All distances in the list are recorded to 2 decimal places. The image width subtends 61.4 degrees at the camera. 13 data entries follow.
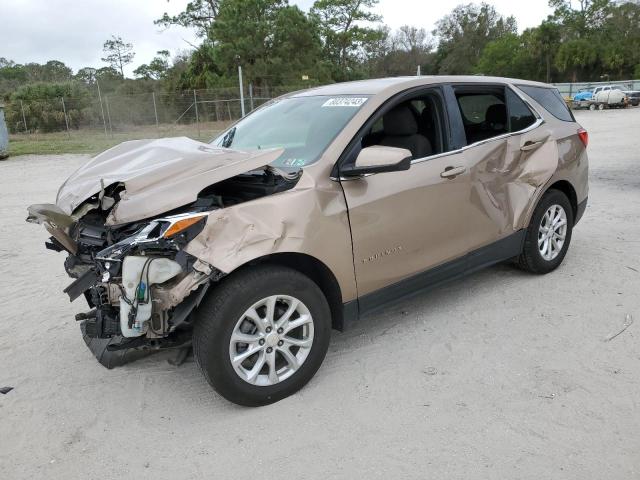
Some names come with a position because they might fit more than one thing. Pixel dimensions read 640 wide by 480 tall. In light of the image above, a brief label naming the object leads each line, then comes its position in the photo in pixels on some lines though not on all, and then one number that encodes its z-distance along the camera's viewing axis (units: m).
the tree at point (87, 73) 58.84
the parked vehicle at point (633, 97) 39.47
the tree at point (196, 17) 45.34
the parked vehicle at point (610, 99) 37.72
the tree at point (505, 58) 69.94
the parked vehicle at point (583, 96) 40.49
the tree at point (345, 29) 52.25
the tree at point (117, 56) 60.06
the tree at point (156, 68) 55.09
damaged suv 2.81
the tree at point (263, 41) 35.62
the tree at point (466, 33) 80.19
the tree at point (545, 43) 67.25
